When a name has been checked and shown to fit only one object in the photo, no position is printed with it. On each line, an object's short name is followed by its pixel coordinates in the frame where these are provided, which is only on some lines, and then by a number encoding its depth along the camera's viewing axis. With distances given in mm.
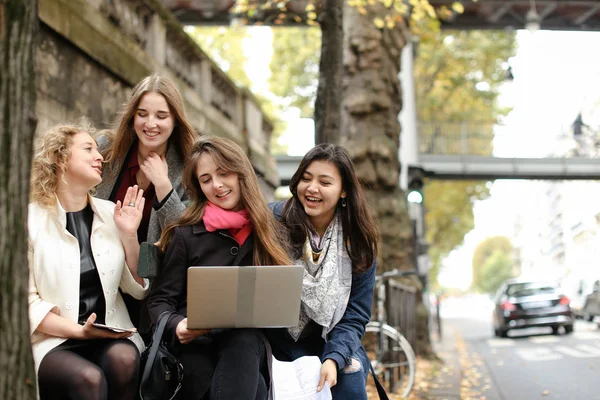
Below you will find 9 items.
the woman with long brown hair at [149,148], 4301
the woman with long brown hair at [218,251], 3553
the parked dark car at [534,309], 21391
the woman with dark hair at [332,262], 4035
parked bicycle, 8648
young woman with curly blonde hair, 3428
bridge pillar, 21031
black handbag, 3471
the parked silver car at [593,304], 26394
